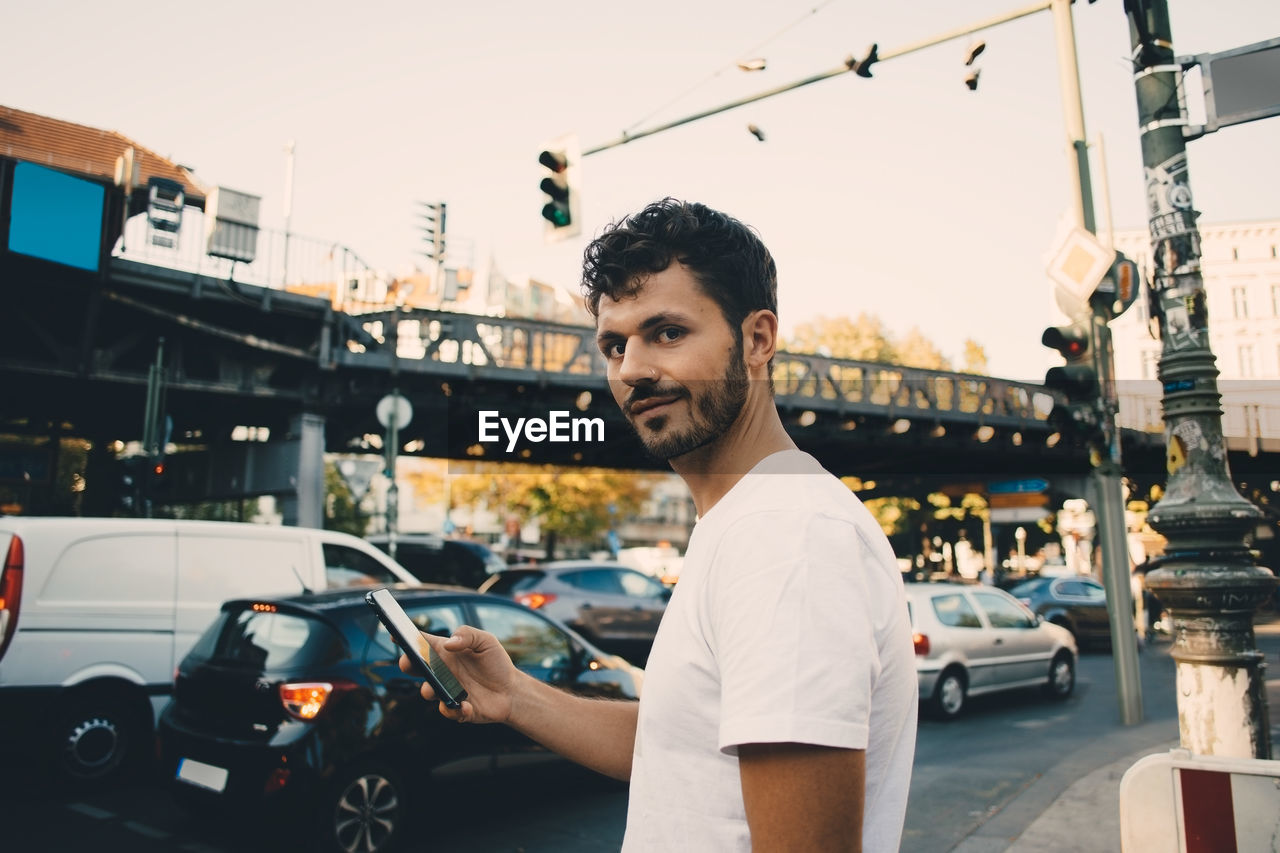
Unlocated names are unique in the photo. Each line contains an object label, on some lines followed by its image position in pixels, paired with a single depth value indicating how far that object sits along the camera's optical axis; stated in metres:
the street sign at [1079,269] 7.59
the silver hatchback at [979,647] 11.06
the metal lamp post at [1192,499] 4.18
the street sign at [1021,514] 29.77
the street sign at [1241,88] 4.80
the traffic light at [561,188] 9.31
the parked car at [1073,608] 19.84
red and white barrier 2.25
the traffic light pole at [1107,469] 8.20
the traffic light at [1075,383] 7.56
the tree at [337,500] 46.88
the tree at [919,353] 53.06
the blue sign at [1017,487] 25.64
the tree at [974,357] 49.34
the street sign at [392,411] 12.91
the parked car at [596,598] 13.38
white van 7.03
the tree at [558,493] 38.56
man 1.08
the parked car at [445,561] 19.55
